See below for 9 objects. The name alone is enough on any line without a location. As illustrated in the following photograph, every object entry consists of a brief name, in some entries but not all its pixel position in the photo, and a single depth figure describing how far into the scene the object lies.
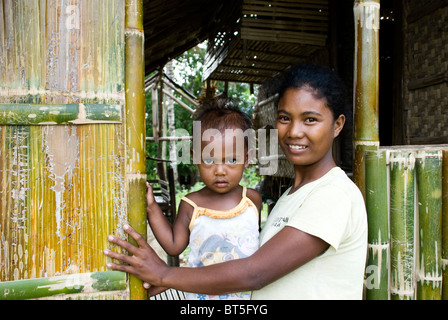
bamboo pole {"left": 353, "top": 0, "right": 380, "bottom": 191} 1.66
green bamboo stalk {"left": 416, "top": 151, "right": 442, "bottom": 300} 1.66
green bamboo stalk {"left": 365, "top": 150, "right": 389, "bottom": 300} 1.65
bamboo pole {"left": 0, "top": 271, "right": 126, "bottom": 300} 1.29
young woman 1.26
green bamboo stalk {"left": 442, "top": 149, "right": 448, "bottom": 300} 1.66
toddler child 1.68
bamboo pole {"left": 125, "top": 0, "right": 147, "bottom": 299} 1.40
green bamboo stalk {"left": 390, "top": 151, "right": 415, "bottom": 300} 1.67
